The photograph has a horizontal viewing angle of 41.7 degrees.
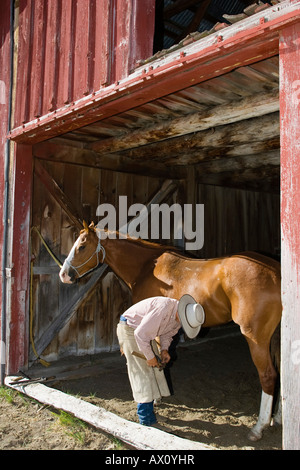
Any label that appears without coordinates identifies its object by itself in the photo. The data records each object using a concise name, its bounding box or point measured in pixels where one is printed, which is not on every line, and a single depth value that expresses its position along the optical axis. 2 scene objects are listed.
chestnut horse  3.80
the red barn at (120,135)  2.46
